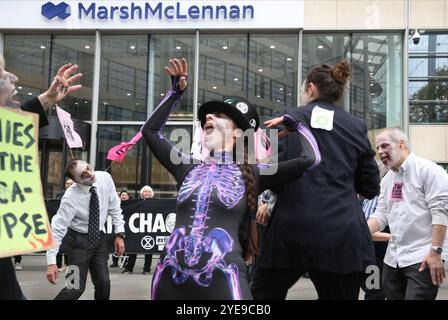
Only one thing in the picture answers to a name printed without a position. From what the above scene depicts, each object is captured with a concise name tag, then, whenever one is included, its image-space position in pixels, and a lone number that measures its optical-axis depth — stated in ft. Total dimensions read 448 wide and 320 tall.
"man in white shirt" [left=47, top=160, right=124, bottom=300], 18.16
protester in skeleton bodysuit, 8.45
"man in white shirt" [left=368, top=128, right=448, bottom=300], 12.81
